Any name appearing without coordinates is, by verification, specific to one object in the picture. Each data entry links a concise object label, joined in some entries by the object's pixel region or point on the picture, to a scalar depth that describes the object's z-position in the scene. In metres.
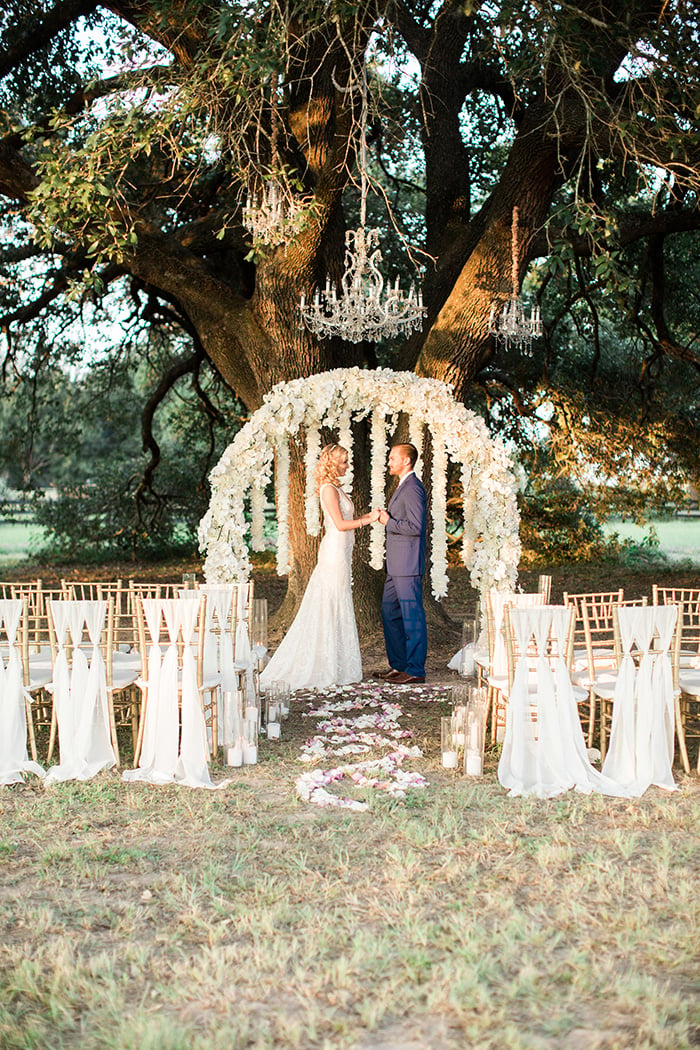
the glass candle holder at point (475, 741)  5.90
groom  8.70
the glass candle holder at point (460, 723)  5.97
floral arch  8.65
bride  8.70
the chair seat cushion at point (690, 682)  6.12
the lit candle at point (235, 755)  6.20
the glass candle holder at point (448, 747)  6.02
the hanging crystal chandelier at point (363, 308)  8.23
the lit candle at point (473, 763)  5.90
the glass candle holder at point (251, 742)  6.26
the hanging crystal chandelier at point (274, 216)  8.22
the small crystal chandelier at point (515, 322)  9.52
